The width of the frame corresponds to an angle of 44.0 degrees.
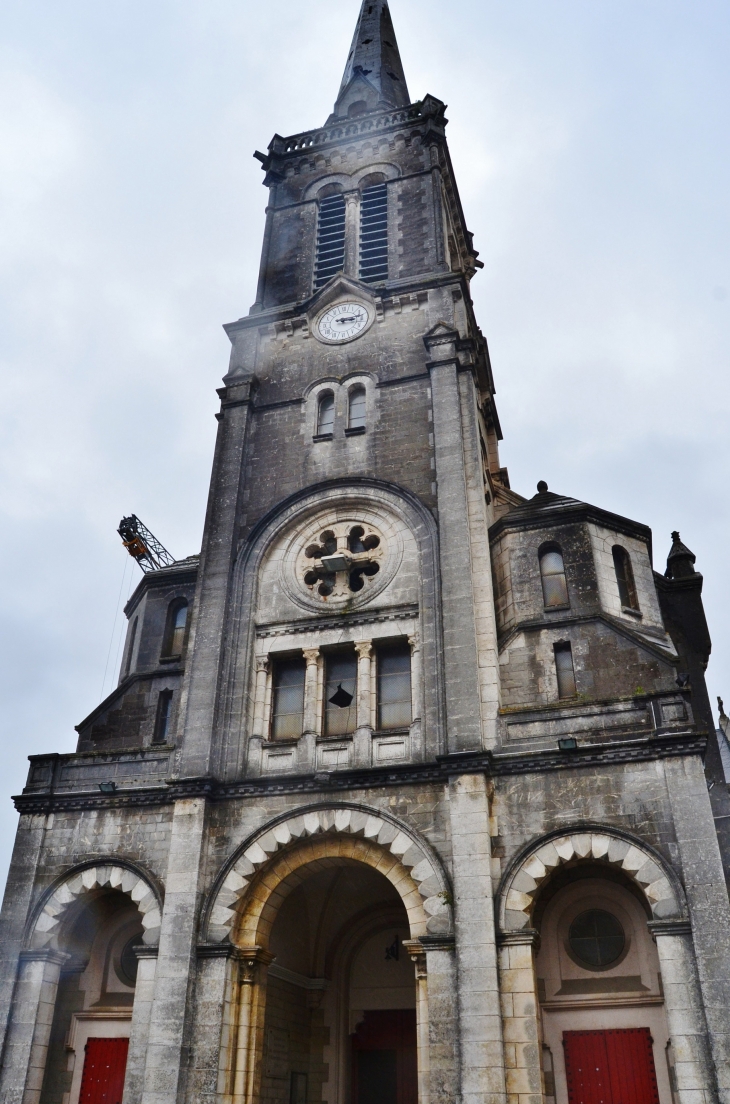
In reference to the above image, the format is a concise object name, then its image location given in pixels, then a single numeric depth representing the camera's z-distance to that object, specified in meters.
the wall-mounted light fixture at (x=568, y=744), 17.27
